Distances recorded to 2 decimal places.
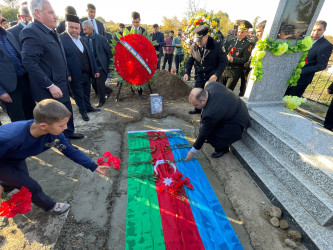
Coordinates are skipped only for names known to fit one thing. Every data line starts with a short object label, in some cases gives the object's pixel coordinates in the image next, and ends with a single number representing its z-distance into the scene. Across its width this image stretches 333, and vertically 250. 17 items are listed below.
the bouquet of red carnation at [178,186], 2.71
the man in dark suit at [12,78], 2.80
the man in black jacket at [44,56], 2.66
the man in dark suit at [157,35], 8.14
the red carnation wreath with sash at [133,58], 4.79
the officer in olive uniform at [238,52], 4.54
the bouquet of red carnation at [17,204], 1.81
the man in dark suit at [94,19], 5.45
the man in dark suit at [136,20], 5.35
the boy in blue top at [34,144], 1.62
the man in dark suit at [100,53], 4.67
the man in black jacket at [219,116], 2.83
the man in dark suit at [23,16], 3.47
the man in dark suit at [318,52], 3.91
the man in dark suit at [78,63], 3.67
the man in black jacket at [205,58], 3.98
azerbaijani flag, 2.12
